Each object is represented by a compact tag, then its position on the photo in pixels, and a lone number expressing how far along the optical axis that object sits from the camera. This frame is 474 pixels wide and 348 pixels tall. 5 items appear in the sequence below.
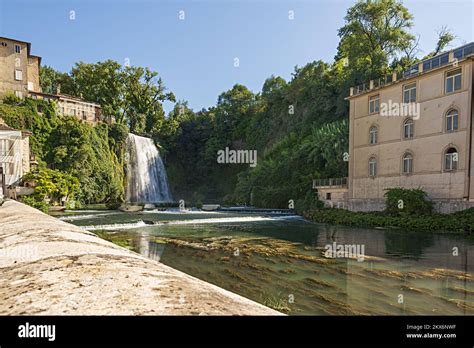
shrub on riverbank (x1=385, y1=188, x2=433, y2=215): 19.83
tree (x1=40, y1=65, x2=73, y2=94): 50.41
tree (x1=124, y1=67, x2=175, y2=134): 54.31
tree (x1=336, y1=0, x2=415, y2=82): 37.53
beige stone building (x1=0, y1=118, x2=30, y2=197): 26.82
